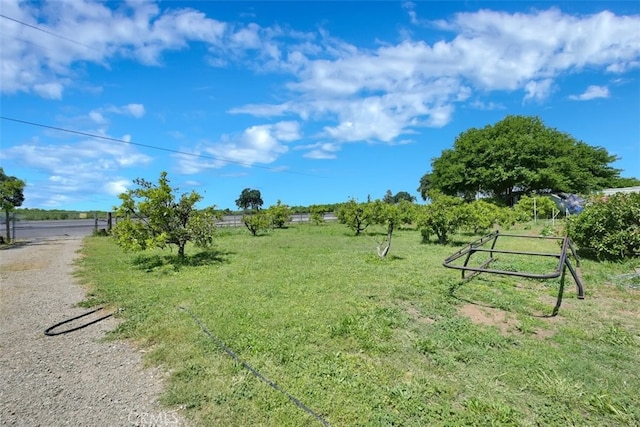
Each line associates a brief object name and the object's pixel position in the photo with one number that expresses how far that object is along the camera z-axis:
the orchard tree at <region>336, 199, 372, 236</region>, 15.27
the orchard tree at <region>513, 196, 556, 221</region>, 22.25
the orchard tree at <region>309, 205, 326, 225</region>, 21.58
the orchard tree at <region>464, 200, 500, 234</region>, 12.62
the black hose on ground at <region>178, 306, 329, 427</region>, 2.36
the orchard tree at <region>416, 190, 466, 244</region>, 11.80
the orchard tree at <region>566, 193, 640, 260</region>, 7.51
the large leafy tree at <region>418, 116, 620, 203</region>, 27.97
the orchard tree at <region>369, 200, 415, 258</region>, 13.80
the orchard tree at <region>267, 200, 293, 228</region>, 19.31
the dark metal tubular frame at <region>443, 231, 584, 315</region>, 3.72
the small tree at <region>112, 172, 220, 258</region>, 7.60
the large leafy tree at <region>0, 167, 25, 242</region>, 12.05
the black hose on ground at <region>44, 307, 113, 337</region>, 4.04
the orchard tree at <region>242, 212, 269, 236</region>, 16.02
